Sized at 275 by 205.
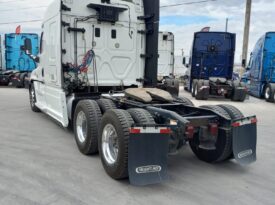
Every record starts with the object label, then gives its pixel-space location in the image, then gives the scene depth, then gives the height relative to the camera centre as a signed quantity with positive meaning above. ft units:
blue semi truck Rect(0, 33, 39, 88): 48.57 +1.91
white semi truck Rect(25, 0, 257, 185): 9.52 -1.70
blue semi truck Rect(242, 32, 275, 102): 36.51 +1.07
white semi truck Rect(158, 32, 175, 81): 42.28 +3.26
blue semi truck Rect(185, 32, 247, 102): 35.92 +1.99
